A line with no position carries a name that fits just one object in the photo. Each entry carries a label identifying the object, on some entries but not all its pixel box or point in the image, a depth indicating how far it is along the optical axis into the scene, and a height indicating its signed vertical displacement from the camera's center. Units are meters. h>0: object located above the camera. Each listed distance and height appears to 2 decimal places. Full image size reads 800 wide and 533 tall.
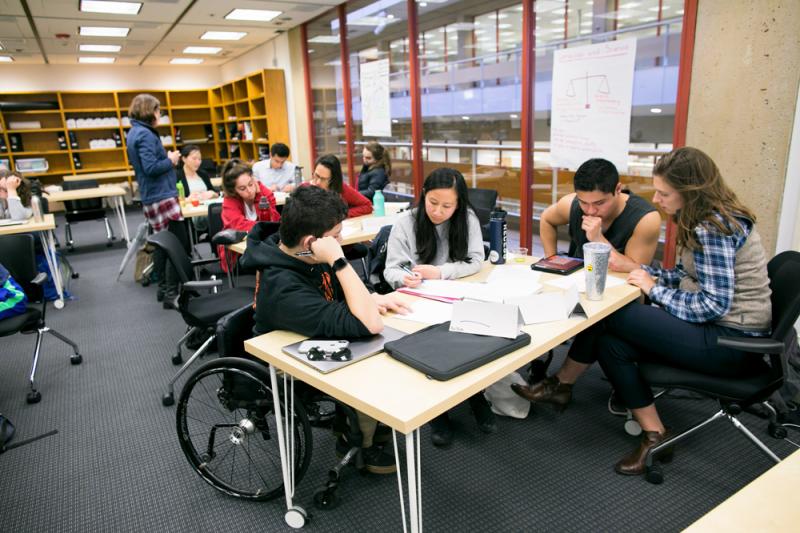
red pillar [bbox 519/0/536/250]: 3.93 -0.02
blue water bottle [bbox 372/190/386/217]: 3.85 -0.55
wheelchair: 1.75 -1.04
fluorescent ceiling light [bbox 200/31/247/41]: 7.19 +1.36
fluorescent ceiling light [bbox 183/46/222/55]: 8.38 +1.37
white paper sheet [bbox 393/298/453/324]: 1.72 -0.61
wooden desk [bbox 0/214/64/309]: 3.99 -0.71
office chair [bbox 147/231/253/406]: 2.67 -0.88
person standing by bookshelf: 4.24 -0.23
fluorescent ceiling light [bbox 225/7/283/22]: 6.00 +1.37
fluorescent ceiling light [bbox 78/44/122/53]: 7.83 +1.38
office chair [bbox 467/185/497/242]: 3.35 -0.49
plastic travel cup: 1.82 -0.51
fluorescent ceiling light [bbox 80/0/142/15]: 5.28 +1.34
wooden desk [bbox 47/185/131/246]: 6.05 -0.61
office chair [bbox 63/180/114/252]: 6.09 -0.79
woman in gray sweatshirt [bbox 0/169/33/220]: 4.25 -0.43
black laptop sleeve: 1.35 -0.60
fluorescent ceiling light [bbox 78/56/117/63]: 9.02 +1.40
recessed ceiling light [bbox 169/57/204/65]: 9.58 +1.39
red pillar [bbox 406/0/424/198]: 5.13 +0.25
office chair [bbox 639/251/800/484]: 1.69 -0.90
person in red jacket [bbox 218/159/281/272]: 3.52 -0.45
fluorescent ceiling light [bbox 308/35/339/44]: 6.54 +1.14
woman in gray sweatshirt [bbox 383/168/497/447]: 2.24 -0.49
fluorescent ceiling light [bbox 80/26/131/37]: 6.52 +1.36
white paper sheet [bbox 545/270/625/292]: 2.07 -0.64
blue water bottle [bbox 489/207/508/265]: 2.40 -0.51
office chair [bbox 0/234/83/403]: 3.21 -0.73
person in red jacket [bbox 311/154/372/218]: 3.72 -0.35
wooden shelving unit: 8.74 +0.24
